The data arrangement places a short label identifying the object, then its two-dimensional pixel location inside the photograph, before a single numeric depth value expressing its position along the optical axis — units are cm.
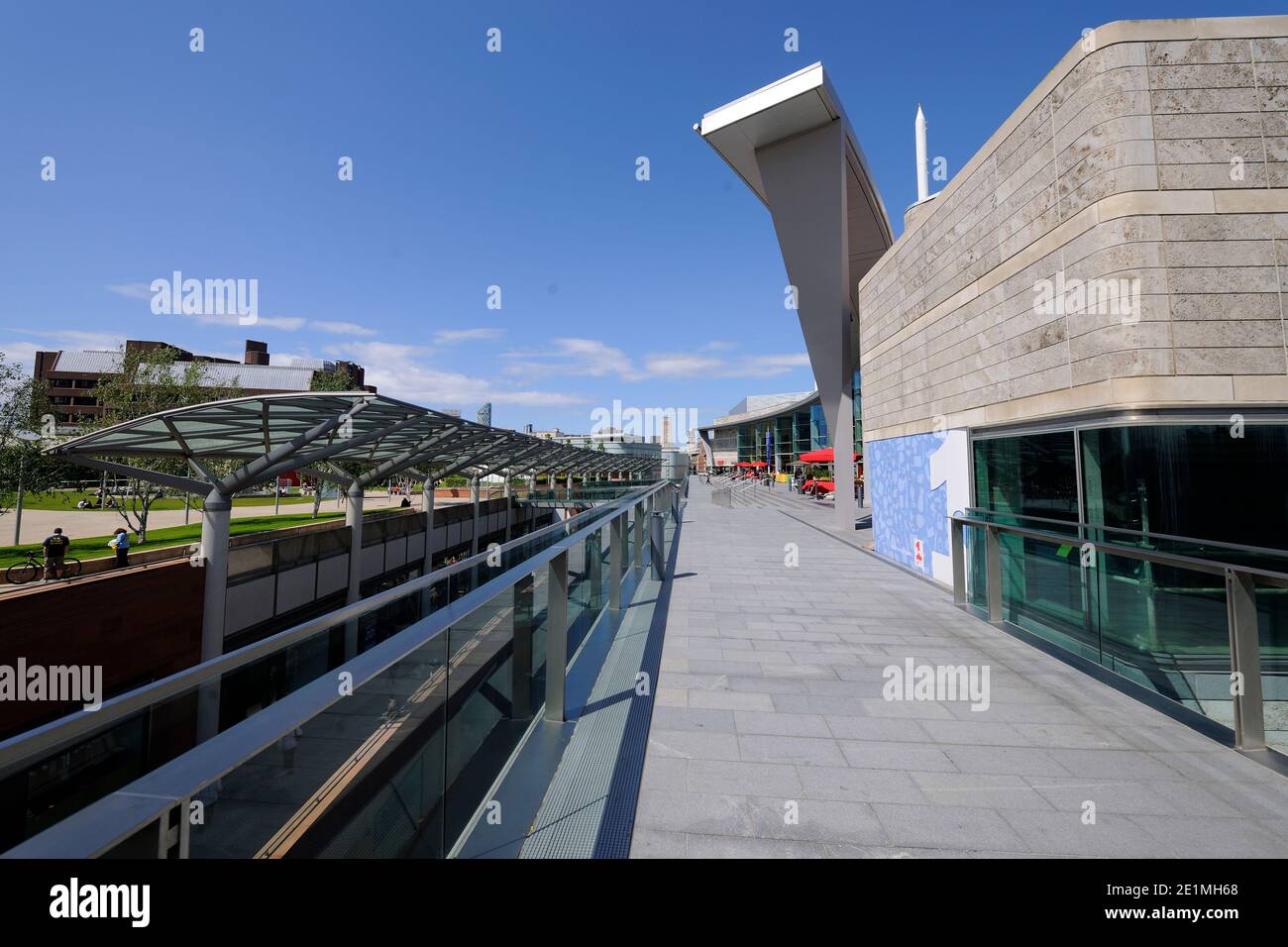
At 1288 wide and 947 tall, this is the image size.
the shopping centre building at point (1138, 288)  468
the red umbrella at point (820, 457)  2643
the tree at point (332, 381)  3969
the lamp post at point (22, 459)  1611
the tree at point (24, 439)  1609
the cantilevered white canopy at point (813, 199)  1569
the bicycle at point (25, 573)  980
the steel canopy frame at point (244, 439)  927
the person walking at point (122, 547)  1173
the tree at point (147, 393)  2022
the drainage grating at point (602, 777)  233
